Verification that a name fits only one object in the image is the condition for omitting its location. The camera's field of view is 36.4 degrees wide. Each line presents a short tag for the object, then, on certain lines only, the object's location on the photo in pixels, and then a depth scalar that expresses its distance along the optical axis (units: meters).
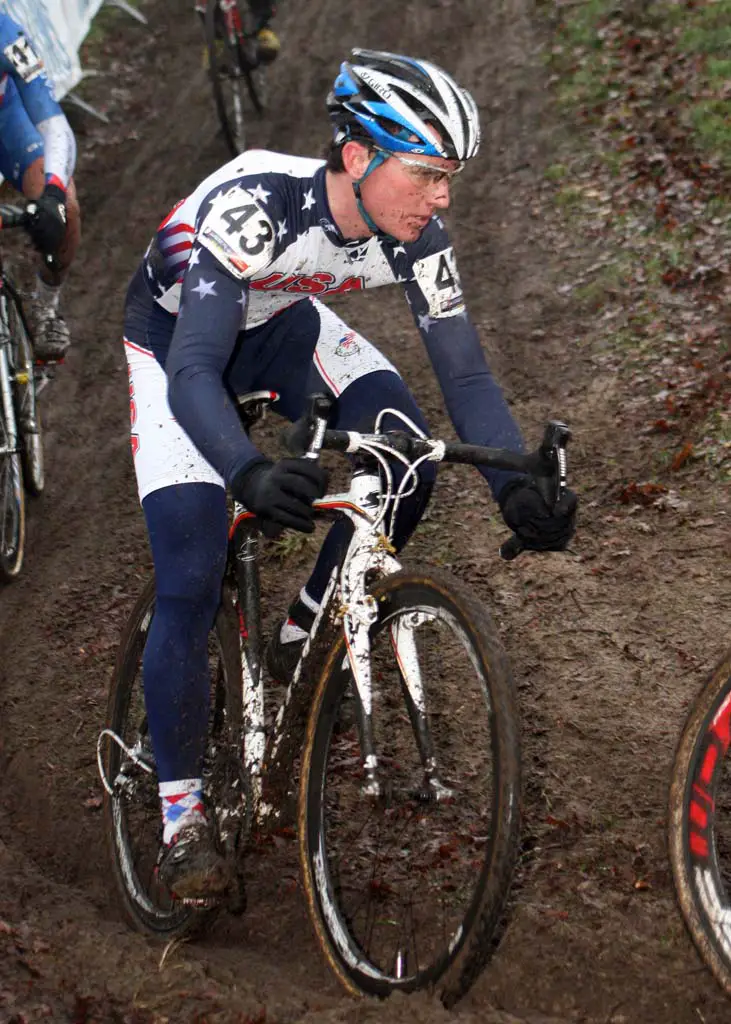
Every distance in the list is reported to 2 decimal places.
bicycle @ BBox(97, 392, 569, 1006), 2.96
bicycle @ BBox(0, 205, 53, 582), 6.61
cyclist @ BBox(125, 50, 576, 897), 3.41
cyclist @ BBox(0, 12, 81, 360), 7.38
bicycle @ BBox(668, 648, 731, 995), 2.73
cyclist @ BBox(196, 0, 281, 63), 13.07
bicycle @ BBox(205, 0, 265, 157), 12.24
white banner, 11.81
